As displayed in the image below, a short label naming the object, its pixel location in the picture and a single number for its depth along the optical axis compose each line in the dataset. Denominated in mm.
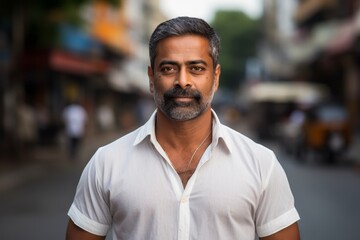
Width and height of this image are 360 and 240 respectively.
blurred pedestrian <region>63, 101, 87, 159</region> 19844
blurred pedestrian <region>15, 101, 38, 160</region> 19812
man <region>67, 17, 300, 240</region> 2662
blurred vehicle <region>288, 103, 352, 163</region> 20375
